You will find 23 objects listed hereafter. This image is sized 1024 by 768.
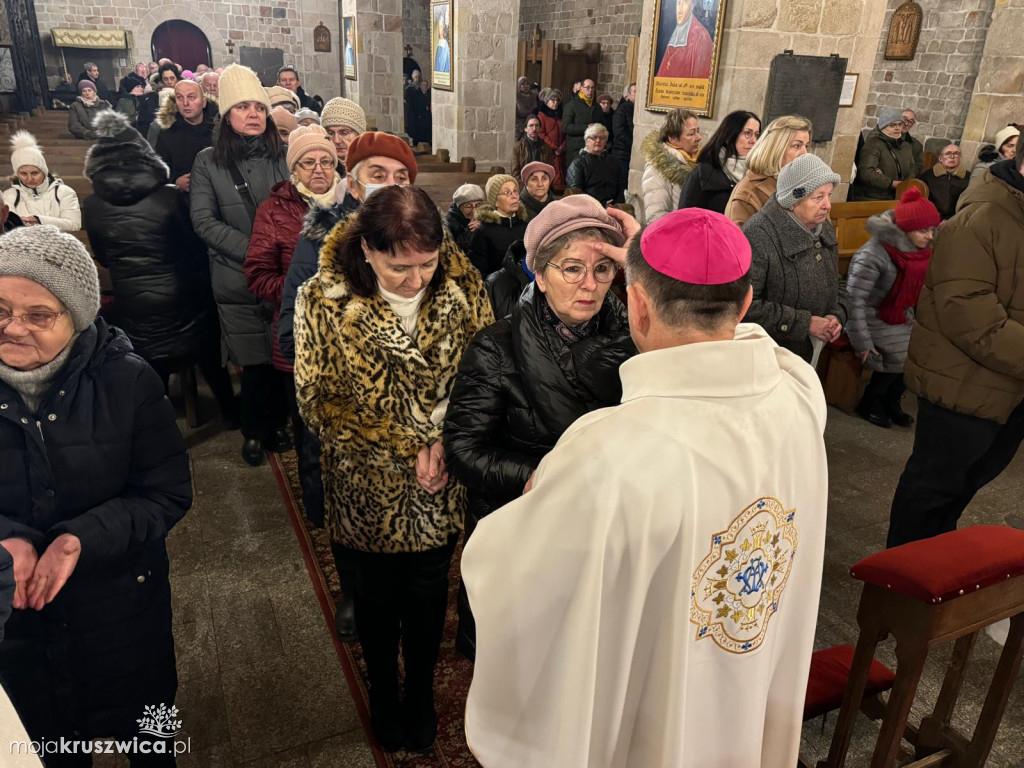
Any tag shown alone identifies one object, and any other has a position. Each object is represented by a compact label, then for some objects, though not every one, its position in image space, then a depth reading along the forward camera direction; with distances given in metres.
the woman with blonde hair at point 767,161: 3.47
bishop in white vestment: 1.28
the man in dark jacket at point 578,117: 9.70
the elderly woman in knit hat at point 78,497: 1.65
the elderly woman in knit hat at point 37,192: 4.63
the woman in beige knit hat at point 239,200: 3.92
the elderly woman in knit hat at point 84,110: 10.24
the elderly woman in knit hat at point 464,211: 4.69
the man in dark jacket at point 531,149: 7.89
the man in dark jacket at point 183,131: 5.34
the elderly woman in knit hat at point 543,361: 1.93
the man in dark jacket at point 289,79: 8.55
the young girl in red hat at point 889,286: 4.54
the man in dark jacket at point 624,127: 9.77
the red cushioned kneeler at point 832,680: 2.26
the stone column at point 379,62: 11.16
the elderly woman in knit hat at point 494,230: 4.41
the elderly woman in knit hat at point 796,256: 3.05
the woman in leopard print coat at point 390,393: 2.07
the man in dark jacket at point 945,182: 7.79
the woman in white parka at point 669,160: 4.72
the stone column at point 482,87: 8.56
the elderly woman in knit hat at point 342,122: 4.34
